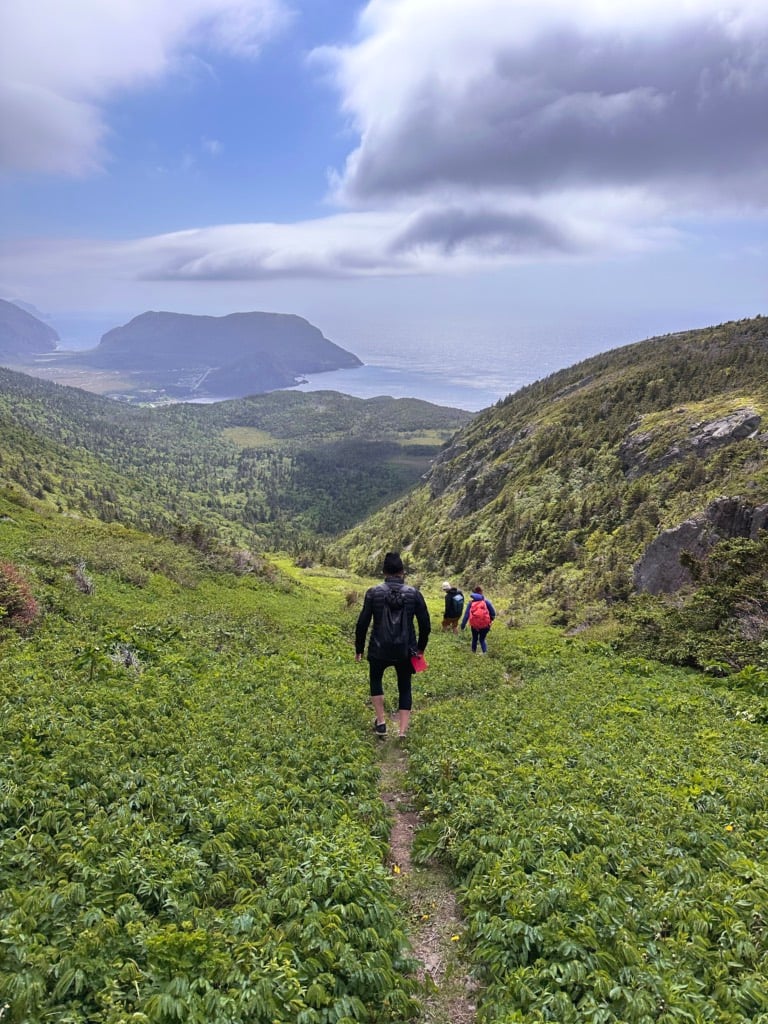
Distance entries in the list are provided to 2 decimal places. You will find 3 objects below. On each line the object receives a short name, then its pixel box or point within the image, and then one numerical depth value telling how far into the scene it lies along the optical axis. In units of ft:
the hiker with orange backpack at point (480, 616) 78.33
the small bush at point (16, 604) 51.96
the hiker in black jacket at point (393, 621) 40.57
